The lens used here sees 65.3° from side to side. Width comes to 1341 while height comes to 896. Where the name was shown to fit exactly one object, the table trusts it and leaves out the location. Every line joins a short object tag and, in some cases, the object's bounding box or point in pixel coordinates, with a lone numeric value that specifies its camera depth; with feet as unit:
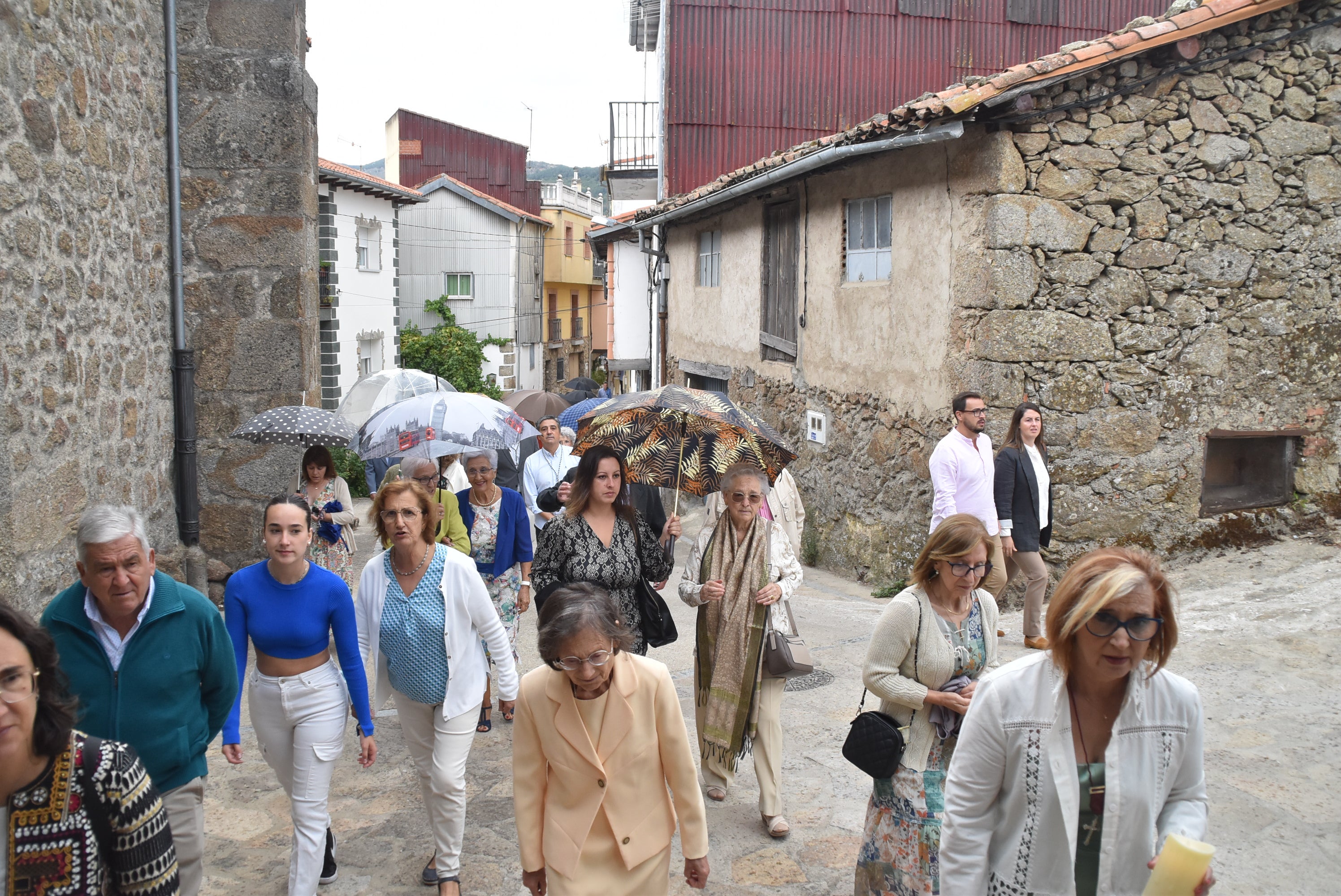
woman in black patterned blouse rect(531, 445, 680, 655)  14.07
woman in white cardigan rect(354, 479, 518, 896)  12.29
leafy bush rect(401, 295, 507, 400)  88.12
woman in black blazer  20.86
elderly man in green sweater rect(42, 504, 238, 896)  9.30
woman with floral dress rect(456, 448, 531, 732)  17.61
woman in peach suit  8.95
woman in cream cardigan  9.77
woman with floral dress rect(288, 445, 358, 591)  19.61
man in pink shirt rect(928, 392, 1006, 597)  20.49
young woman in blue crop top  11.59
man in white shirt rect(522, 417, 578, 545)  22.27
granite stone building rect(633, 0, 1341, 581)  23.61
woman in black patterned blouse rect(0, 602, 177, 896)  6.57
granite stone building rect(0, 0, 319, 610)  14.61
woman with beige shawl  13.83
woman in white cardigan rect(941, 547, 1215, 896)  6.96
